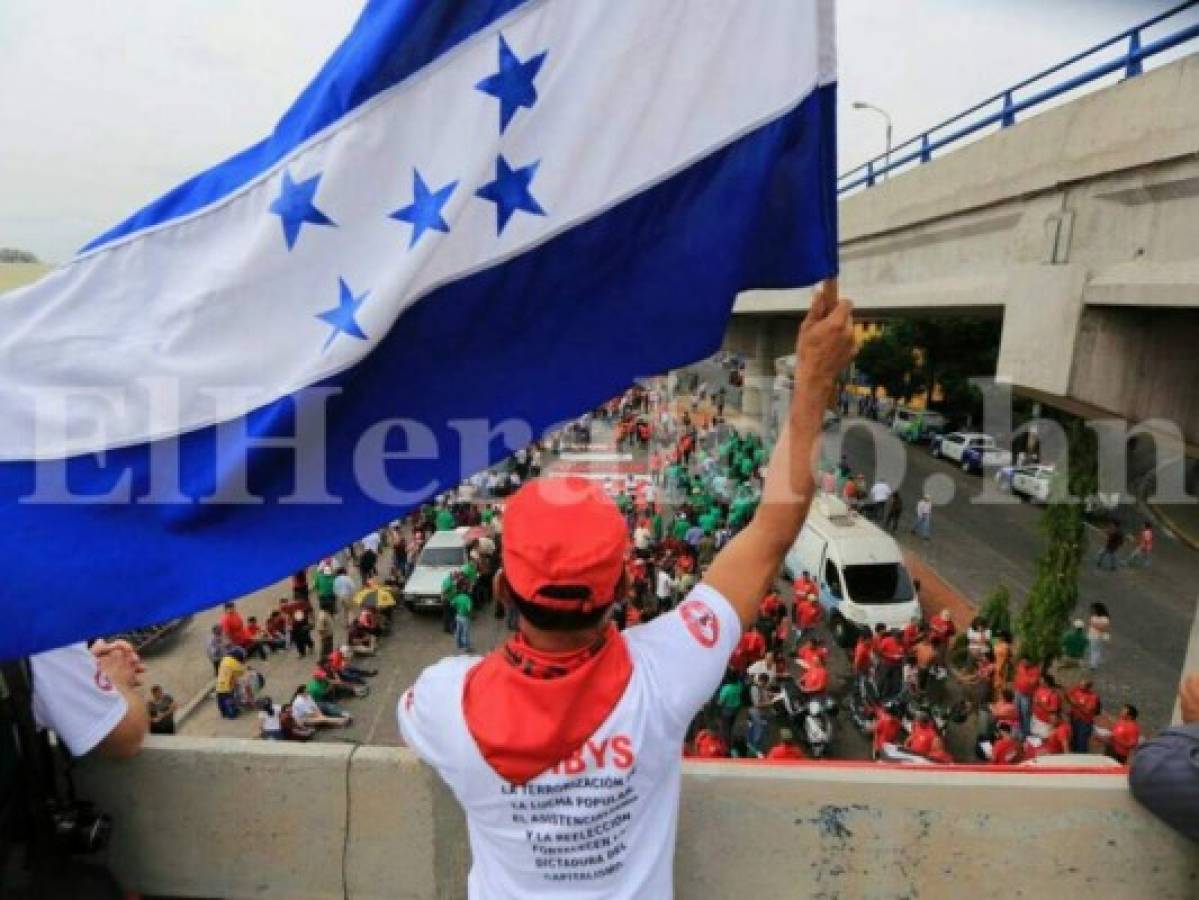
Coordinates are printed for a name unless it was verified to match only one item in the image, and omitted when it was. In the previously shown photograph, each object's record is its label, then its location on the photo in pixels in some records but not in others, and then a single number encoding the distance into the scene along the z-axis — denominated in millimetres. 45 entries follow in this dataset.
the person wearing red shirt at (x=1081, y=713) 10359
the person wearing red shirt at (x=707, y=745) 8797
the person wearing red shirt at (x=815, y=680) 11656
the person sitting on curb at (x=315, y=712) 11438
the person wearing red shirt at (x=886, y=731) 9906
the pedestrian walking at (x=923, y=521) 21938
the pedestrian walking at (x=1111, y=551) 19569
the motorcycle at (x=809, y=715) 10797
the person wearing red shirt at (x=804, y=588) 15039
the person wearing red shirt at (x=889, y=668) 12109
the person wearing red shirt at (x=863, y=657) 12347
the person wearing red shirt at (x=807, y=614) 14258
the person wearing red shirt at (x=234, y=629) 13879
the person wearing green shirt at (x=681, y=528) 18906
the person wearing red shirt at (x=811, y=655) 11984
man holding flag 1487
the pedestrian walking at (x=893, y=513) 22125
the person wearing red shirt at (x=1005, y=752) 9070
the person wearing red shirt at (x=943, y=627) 13336
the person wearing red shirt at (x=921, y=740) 9336
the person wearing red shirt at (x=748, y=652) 11797
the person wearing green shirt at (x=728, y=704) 10805
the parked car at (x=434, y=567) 16172
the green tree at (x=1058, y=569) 10781
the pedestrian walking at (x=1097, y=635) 13383
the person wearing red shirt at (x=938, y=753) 9258
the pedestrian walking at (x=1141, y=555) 19734
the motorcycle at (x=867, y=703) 11523
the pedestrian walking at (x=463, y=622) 14555
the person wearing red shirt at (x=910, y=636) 12492
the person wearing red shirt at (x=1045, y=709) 10508
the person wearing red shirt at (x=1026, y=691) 10852
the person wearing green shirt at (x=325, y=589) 15945
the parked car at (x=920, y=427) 35156
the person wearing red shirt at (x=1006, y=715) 10500
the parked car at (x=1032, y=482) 24881
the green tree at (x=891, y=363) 37281
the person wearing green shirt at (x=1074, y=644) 12625
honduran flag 2146
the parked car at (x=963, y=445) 30469
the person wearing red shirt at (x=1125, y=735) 9375
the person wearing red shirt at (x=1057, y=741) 9641
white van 14253
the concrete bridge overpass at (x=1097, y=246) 6188
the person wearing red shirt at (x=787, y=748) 8414
